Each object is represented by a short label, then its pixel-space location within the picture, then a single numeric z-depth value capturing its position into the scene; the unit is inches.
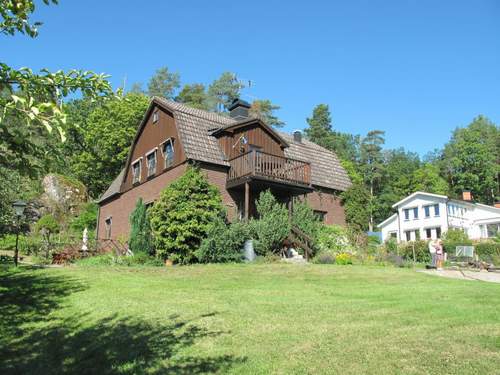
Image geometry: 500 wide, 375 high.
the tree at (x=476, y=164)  2603.3
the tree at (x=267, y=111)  2390.5
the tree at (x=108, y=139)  1658.5
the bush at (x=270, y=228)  693.9
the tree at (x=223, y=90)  2432.3
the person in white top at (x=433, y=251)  711.1
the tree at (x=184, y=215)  676.1
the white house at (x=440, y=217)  1818.4
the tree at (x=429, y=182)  2572.8
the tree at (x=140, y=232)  765.9
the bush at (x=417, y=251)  1158.0
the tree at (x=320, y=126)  2741.1
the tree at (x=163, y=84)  2413.9
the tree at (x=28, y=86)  128.1
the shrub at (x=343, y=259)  693.3
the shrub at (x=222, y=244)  657.6
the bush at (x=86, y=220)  1286.9
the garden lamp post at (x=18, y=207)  644.1
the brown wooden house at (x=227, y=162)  802.8
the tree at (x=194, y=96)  2354.8
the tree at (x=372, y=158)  2839.6
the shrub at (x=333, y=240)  823.7
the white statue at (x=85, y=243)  861.6
